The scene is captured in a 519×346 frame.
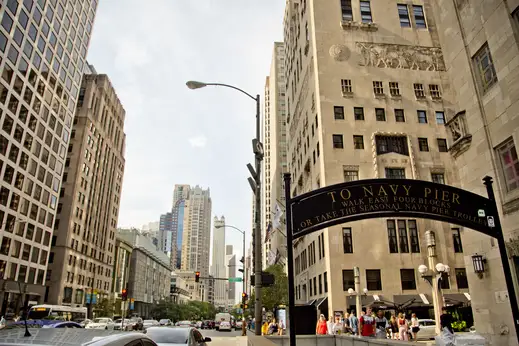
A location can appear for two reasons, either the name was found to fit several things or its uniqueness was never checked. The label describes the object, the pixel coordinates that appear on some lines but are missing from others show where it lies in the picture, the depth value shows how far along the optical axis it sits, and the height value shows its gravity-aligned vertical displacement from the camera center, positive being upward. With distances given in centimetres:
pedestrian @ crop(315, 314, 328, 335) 2081 -110
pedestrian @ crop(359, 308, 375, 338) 1878 -97
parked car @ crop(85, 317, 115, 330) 3600 -150
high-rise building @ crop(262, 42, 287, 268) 10062 +4767
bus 4272 -41
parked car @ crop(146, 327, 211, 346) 1162 -82
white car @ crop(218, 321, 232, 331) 5728 -267
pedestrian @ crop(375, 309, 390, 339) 1922 -106
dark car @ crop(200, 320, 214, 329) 7619 -337
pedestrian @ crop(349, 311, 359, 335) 2215 -102
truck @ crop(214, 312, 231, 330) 6394 -181
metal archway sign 917 +228
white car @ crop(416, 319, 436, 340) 3033 -188
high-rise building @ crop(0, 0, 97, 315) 5556 +2737
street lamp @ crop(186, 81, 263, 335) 1459 +391
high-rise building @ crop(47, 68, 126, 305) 7656 +2296
